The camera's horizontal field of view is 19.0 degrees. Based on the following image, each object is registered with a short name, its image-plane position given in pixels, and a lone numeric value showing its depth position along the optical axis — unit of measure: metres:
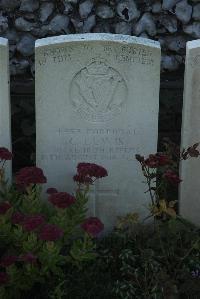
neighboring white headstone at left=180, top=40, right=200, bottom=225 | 3.75
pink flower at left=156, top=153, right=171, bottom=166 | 3.26
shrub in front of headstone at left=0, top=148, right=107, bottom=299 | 3.01
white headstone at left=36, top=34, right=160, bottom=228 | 3.66
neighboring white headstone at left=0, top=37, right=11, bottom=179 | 3.66
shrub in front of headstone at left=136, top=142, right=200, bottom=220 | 3.27
